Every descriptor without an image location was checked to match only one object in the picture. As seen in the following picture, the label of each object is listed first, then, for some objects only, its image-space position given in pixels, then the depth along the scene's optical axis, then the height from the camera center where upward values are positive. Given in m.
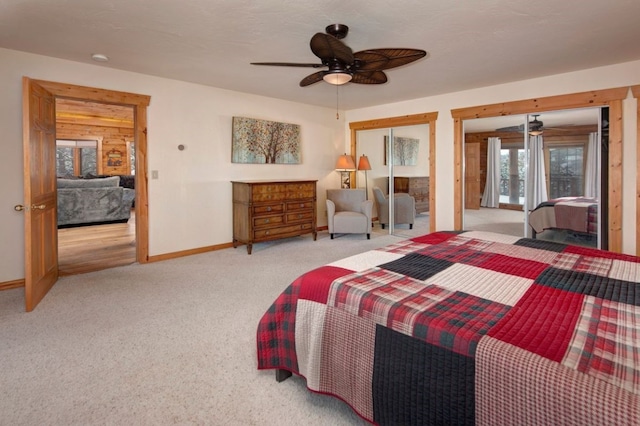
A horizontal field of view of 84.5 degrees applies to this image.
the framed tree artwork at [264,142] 5.41 +1.00
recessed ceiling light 3.68 +1.56
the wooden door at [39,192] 2.97 +0.12
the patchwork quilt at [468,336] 1.00 -0.47
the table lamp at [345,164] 6.58 +0.72
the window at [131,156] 11.72 +1.60
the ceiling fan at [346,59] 2.51 +1.11
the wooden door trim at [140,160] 4.27 +0.56
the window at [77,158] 11.51 +1.54
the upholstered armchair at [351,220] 6.02 -0.31
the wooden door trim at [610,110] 4.10 +1.15
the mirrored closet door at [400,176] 6.22 +0.49
